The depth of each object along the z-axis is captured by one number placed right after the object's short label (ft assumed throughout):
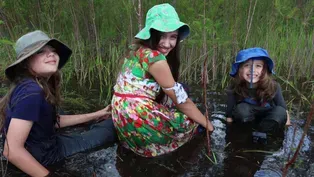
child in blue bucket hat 9.16
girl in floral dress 7.46
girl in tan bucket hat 6.20
